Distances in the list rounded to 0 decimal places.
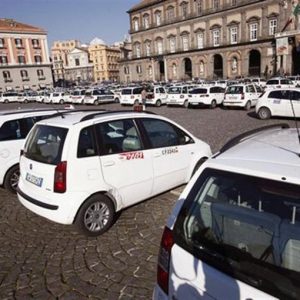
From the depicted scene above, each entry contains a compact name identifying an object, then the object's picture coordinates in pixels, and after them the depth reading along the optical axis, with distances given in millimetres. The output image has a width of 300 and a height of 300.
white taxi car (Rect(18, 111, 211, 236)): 3947
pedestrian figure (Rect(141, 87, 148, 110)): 24027
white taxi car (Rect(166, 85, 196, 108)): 22625
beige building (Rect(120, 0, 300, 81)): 45938
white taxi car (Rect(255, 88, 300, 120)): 13758
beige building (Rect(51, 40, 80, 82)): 120562
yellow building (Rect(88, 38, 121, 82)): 109750
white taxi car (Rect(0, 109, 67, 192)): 5914
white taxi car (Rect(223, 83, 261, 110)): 18656
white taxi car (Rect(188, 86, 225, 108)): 20812
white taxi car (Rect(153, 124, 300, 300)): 1563
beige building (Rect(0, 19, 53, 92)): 70938
